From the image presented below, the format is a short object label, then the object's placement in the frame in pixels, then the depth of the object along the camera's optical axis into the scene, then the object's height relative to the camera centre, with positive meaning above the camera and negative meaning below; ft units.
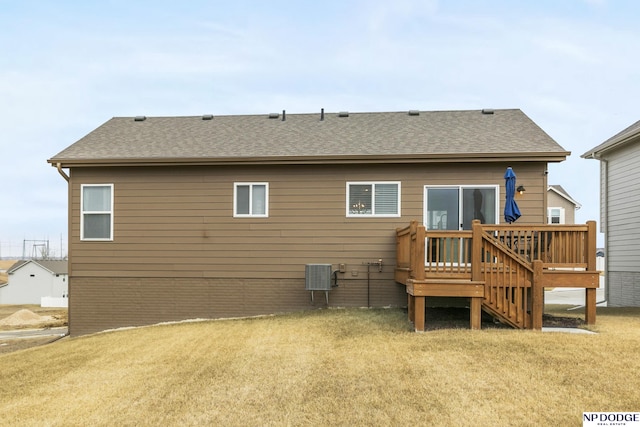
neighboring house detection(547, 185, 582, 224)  106.22 +3.61
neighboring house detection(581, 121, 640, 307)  48.16 +1.15
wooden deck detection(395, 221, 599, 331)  27.30 -2.55
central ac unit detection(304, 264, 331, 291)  36.22 -3.75
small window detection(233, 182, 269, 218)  38.93 +1.67
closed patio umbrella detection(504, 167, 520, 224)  31.53 +1.31
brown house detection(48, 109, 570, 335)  37.04 +0.86
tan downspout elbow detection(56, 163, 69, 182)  39.16 +3.59
